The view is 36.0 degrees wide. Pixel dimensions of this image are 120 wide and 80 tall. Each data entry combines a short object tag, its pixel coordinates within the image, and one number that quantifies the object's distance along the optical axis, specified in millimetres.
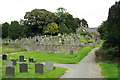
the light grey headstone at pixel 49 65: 16016
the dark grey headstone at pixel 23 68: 15016
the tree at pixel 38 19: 56656
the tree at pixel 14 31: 58562
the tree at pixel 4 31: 69250
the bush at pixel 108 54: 19312
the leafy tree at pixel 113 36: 18038
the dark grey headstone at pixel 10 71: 13406
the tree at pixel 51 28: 54828
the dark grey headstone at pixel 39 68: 14508
